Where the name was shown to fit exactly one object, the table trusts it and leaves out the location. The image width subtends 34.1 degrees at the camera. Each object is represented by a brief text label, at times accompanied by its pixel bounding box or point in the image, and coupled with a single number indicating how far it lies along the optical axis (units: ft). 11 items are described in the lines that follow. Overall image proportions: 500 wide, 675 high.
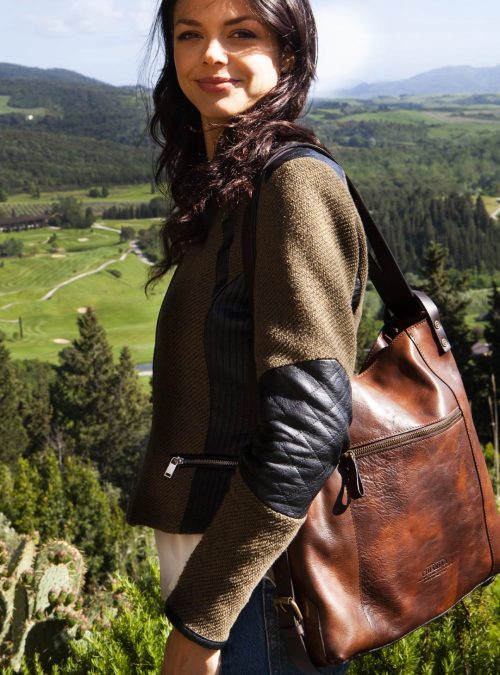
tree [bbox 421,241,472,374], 80.69
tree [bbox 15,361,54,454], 117.60
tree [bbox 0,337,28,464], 107.55
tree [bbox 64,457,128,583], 62.34
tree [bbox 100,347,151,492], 116.06
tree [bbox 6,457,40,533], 50.08
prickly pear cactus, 8.46
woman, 3.42
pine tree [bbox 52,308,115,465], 115.55
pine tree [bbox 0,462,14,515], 51.76
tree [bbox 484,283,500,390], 76.74
